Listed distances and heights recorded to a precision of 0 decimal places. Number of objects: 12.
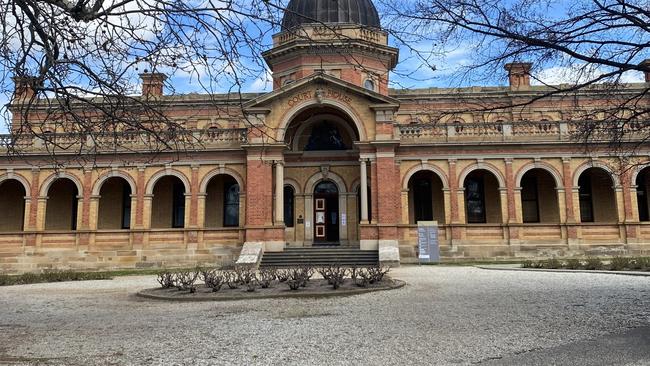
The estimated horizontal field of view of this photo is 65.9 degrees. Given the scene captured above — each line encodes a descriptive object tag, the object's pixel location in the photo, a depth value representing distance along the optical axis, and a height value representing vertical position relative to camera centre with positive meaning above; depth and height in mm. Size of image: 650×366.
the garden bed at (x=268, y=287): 12453 -1396
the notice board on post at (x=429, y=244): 24109 -484
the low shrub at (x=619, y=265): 18319 -1242
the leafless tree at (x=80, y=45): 6000 +2469
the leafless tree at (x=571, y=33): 7422 +3069
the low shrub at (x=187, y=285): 13220 -1292
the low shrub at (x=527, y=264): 20281 -1315
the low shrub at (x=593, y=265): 18620 -1261
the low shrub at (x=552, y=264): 19562 -1272
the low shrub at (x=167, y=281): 14188 -1262
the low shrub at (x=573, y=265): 19047 -1266
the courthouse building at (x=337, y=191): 25281 +2366
